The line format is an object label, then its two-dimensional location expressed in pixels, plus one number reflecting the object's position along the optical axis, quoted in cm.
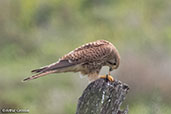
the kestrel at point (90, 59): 1539
